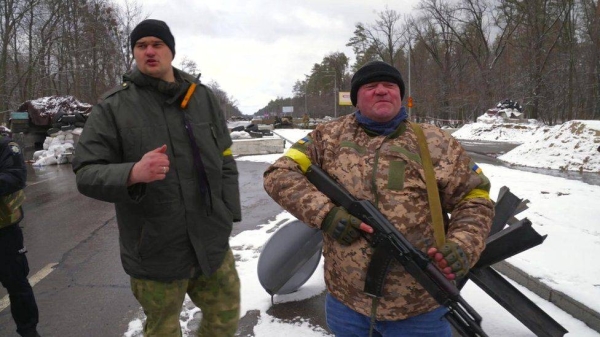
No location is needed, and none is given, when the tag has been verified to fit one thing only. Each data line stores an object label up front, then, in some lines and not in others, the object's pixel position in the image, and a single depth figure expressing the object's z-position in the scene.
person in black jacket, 2.72
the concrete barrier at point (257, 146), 16.77
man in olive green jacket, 1.89
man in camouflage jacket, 1.73
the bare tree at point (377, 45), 48.38
